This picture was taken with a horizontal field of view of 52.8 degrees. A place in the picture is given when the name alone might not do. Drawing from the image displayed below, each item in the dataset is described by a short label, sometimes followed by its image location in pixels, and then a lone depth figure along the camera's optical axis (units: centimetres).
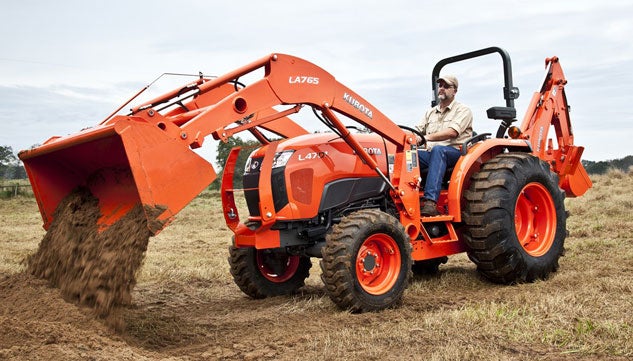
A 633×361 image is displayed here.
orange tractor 461
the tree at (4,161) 2712
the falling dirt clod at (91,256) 445
